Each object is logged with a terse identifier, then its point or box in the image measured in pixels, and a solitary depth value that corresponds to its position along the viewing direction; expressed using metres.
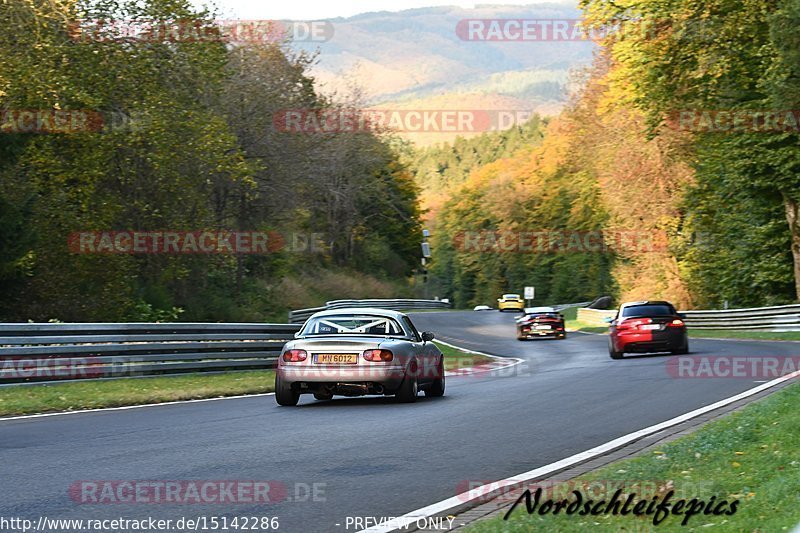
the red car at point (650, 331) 29.59
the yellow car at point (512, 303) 97.06
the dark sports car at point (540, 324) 47.50
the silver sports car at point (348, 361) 16.12
